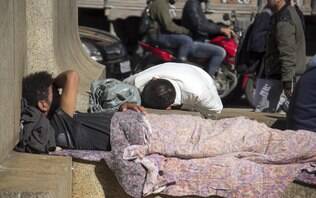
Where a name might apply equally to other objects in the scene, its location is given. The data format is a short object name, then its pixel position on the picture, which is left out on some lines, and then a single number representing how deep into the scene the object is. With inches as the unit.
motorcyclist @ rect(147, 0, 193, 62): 454.0
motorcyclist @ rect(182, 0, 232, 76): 454.0
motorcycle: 459.5
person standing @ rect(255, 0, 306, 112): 286.2
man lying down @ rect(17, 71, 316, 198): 171.0
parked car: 435.8
